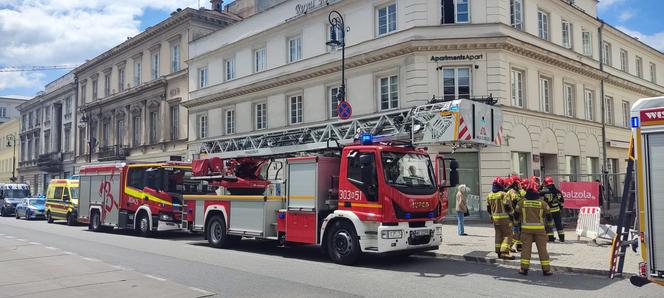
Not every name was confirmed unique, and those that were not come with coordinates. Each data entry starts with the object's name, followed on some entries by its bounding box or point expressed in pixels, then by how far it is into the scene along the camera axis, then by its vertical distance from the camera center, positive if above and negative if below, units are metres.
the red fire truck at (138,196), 18.17 -0.32
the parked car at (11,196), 36.59 -0.57
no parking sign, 16.21 +2.30
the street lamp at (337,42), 18.55 +5.01
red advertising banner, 16.67 -0.33
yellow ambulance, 25.71 -0.67
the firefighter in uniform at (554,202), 13.94 -0.48
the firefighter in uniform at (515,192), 10.91 -0.16
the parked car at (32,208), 31.08 -1.22
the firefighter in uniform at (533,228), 9.56 -0.80
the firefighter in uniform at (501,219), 11.36 -0.76
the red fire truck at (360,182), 10.73 +0.06
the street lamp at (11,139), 73.78 +6.81
